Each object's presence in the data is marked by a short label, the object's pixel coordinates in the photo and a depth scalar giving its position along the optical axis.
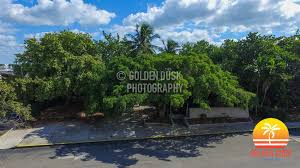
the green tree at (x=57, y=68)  10.61
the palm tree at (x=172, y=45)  17.12
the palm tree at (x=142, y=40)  17.07
